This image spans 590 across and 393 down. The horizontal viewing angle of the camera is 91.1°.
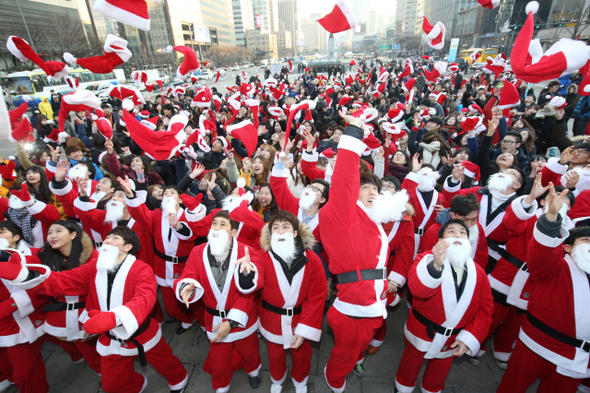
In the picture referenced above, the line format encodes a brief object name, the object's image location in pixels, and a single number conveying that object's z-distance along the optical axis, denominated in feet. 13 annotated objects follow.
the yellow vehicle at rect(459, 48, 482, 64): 104.72
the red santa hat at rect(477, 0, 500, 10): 12.66
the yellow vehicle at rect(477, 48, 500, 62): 93.41
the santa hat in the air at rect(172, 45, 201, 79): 17.65
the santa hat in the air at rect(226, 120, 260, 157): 10.66
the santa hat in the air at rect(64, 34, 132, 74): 12.20
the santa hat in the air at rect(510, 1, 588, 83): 8.55
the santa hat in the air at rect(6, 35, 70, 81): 14.92
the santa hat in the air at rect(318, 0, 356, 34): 10.89
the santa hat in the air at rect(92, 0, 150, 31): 8.24
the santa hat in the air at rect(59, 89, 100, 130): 15.42
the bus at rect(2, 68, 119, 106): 61.21
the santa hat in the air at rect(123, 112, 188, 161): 10.11
